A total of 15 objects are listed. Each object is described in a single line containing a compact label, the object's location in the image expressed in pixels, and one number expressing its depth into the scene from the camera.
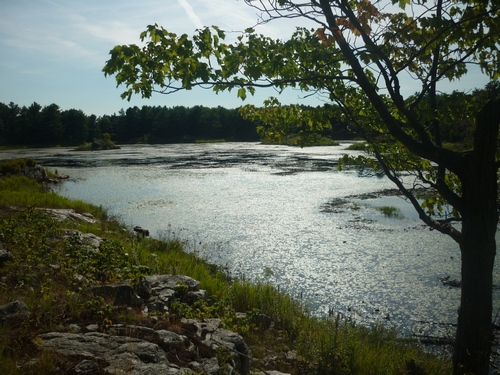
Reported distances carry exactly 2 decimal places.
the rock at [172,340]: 5.27
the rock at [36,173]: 32.09
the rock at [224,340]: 5.62
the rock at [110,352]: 4.39
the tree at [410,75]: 5.50
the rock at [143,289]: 7.11
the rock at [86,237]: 11.09
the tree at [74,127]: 116.69
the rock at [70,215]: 15.53
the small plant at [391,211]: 21.02
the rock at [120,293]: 6.37
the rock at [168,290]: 6.92
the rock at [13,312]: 5.02
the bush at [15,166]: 31.07
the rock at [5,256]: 7.53
